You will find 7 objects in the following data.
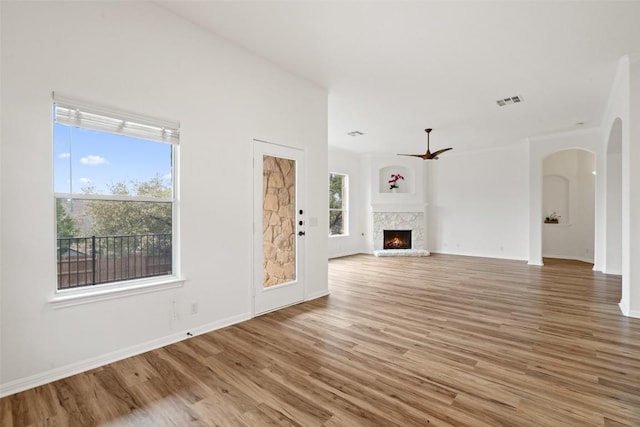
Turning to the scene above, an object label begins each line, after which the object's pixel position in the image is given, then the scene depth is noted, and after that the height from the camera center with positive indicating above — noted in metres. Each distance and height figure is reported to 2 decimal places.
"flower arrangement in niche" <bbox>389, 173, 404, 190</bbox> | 9.71 +0.98
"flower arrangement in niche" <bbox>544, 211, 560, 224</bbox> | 8.52 -0.22
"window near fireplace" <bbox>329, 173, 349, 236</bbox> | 8.87 +0.20
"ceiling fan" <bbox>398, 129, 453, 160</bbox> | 5.99 +1.09
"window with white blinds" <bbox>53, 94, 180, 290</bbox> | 2.41 +0.15
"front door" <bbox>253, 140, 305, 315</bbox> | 3.71 -0.20
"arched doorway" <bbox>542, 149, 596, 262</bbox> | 7.98 +0.16
